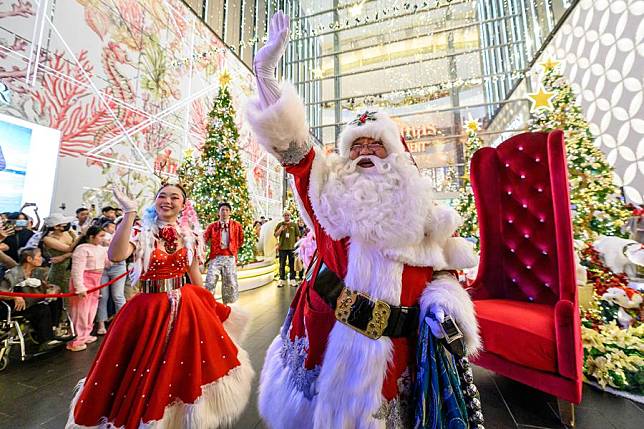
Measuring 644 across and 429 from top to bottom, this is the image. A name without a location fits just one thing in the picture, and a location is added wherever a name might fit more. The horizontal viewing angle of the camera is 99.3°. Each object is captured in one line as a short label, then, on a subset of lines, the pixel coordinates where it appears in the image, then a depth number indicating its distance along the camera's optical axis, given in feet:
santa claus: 3.36
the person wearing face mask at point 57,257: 10.04
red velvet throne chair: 5.34
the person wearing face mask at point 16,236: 9.84
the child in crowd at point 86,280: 9.76
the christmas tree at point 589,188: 10.29
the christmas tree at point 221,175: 19.27
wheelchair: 7.95
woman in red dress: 4.31
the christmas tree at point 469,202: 20.72
